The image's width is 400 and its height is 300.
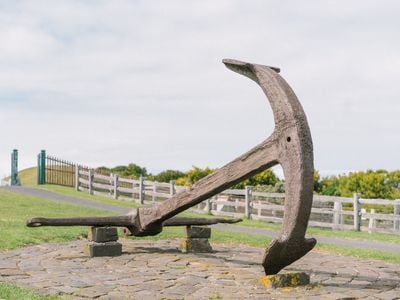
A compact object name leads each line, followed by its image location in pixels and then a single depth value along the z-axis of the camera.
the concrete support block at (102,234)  8.31
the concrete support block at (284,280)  6.11
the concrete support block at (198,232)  8.81
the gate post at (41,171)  29.89
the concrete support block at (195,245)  8.74
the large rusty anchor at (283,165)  5.41
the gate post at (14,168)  29.69
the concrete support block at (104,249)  8.20
